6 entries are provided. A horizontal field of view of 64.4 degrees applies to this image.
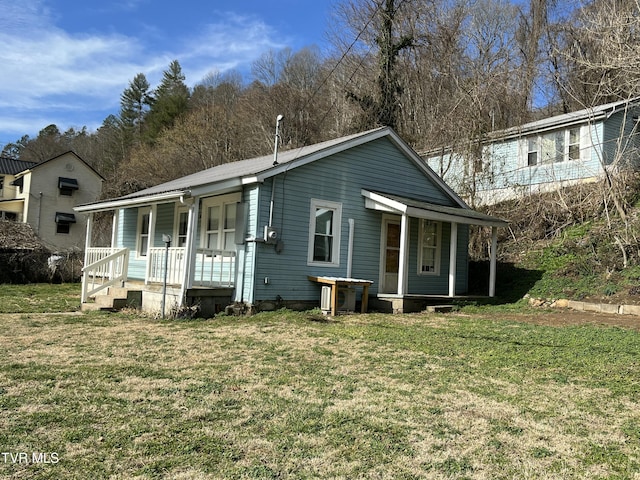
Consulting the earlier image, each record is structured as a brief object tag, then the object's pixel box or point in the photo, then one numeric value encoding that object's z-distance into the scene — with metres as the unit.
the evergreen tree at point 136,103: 44.47
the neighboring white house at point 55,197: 31.20
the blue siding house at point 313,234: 10.95
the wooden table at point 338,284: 10.98
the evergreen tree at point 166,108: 39.09
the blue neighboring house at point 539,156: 18.58
